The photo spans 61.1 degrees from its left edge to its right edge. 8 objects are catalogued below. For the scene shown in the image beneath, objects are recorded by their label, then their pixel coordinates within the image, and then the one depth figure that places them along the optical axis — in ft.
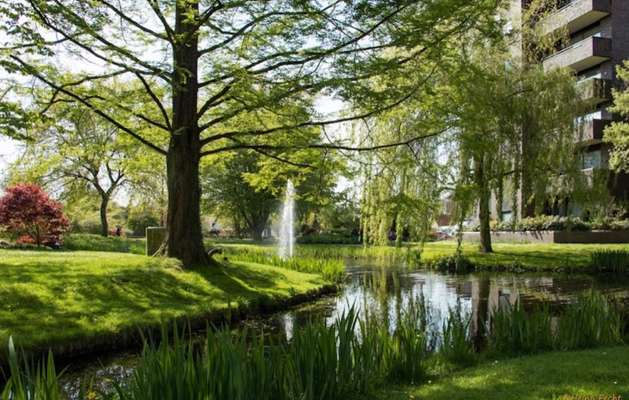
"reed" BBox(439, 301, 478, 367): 21.31
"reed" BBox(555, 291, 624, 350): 23.27
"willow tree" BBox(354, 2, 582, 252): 60.80
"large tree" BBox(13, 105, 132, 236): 41.34
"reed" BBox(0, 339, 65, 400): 10.77
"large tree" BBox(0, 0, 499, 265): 32.94
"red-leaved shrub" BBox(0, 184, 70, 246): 67.10
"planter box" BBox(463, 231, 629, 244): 86.84
